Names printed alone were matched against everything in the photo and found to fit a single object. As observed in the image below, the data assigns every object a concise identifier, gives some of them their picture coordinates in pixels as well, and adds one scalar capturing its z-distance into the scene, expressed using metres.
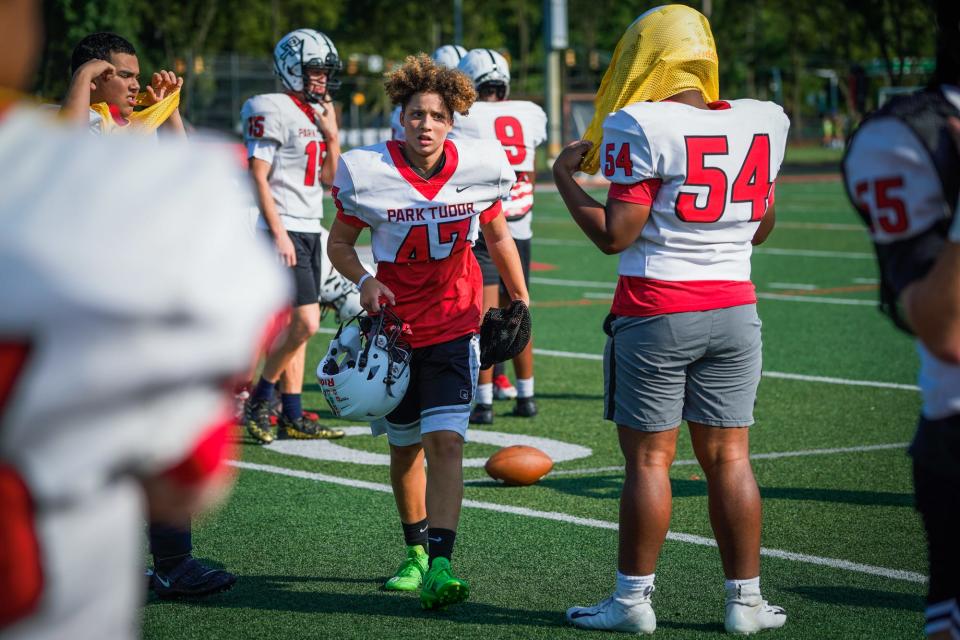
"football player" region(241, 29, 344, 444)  15.91
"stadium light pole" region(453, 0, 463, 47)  117.62
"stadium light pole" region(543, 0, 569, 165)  67.81
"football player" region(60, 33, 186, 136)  11.05
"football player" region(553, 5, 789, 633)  8.89
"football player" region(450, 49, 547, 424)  17.05
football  13.18
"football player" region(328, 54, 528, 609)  10.32
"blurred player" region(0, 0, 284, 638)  2.92
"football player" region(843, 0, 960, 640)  4.77
